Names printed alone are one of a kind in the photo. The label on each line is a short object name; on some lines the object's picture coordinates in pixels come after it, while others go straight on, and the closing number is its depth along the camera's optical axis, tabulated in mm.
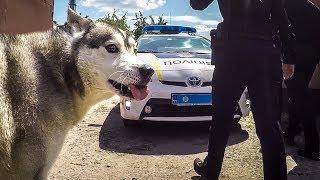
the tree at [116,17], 26983
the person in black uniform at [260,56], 2670
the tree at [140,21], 27397
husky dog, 1999
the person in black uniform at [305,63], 3933
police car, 4748
